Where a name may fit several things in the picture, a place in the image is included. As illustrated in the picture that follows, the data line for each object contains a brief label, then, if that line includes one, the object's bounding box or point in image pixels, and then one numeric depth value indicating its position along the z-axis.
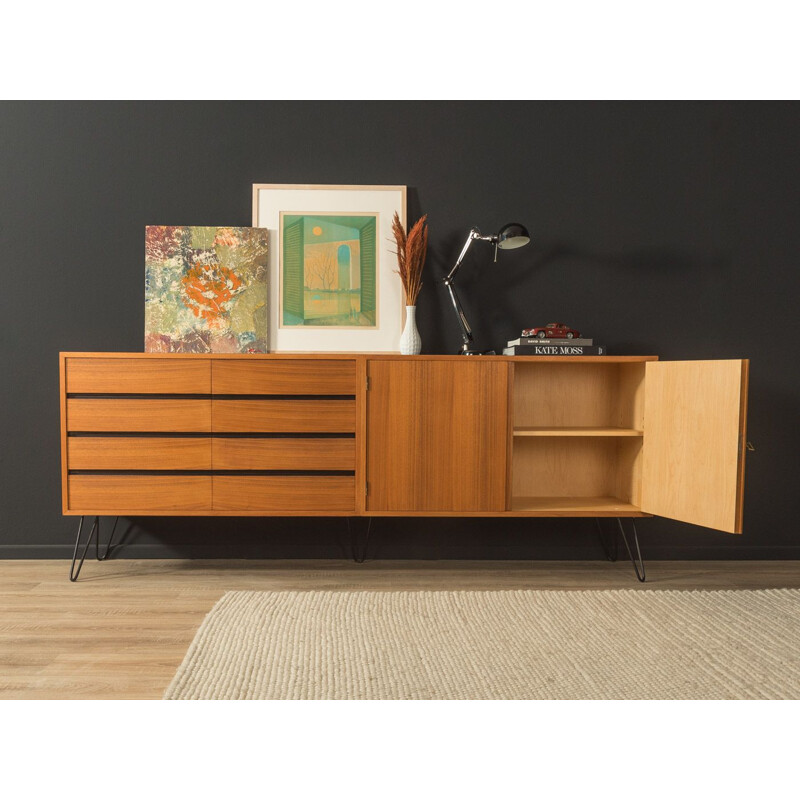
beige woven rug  1.76
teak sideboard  2.63
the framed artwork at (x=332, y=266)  2.97
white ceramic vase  2.84
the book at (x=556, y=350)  2.74
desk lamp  2.76
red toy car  2.77
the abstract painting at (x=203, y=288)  2.91
